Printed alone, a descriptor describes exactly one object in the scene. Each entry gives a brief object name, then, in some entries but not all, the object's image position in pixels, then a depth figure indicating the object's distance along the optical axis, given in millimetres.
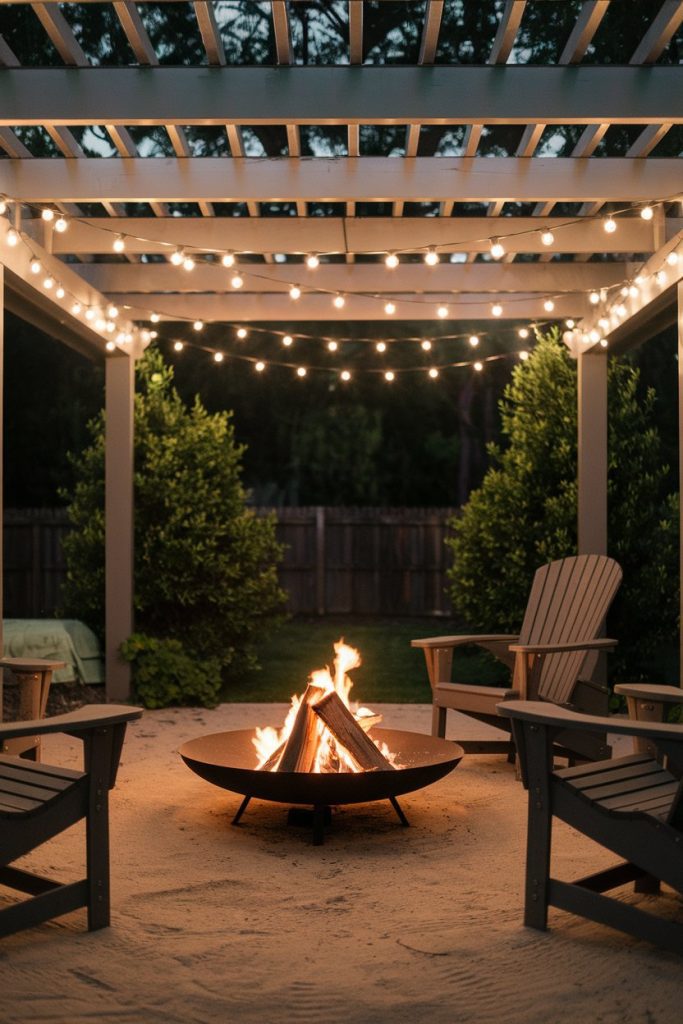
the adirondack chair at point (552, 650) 4727
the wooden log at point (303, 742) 3854
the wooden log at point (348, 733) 3883
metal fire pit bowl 3664
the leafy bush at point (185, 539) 7516
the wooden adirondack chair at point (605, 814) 2645
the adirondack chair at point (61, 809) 2701
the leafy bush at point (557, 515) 7078
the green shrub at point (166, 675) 7117
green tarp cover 7125
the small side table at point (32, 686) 4180
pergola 3881
